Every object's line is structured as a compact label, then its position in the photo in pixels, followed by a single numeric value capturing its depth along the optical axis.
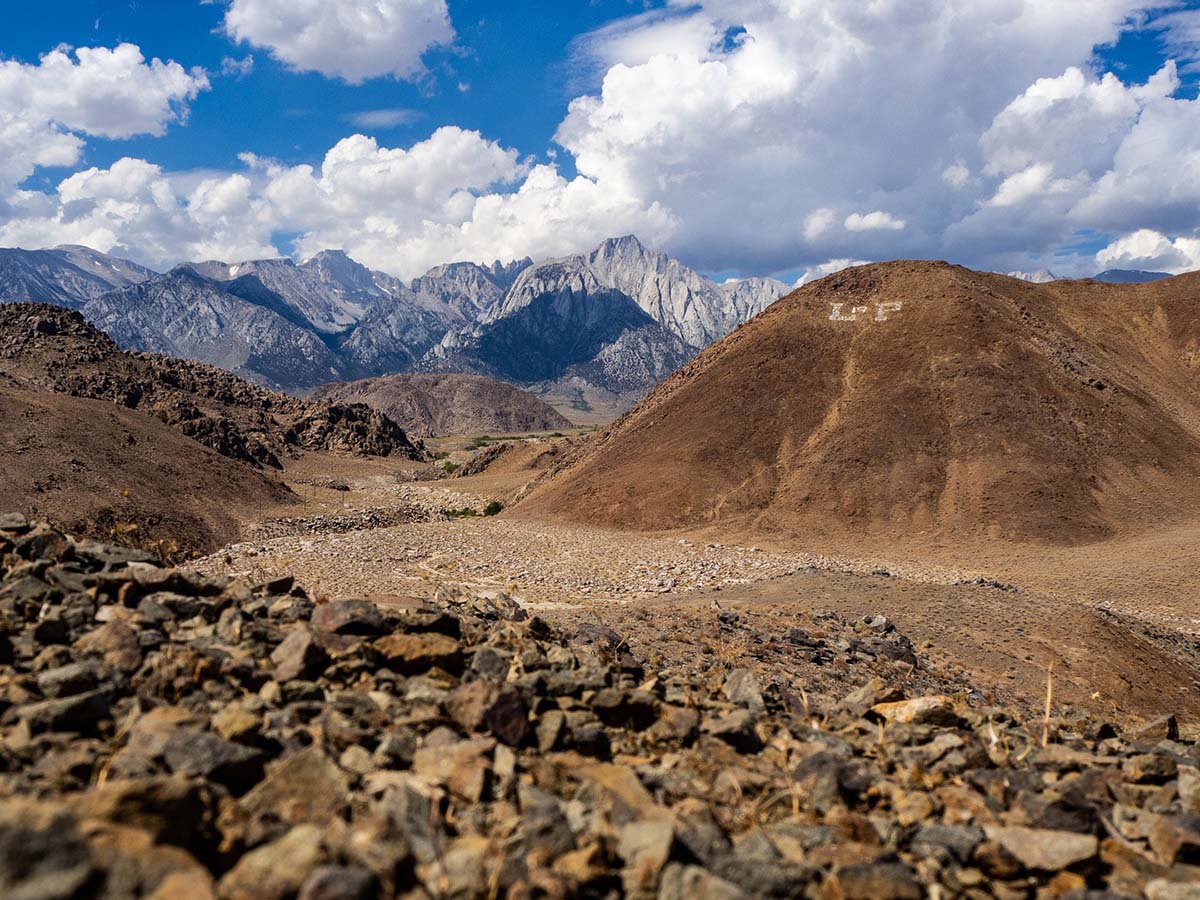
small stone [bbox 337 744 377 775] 5.45
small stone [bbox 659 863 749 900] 4.21
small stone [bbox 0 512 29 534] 9.88
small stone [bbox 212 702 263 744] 5.40
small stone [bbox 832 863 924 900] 4.74
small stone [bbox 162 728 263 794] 4.92
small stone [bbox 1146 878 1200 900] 5.21
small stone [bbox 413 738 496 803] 5.39
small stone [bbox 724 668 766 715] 8.79
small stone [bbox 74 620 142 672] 6.53
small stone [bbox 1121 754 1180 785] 7.30
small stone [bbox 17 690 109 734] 5.25
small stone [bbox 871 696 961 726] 8.64
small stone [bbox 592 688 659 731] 7.34
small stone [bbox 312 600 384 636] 7.95
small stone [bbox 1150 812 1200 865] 5.68
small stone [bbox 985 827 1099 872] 5.41
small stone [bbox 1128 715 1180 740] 10.71
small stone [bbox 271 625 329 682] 6.75
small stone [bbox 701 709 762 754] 7.26
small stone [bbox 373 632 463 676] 7.55
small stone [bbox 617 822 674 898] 4.45
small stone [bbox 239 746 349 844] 4.65
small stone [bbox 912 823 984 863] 5.53
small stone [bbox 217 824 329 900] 3.74
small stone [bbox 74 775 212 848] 3.99
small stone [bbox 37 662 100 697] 5.84
